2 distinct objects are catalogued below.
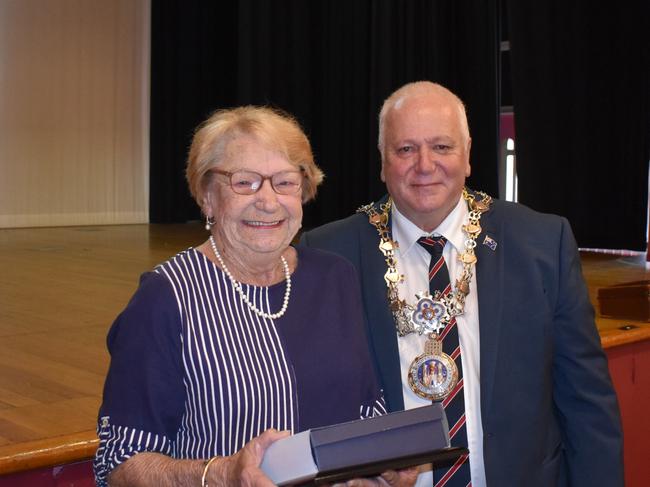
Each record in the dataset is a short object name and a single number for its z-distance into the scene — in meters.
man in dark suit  2.27
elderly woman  1.58
